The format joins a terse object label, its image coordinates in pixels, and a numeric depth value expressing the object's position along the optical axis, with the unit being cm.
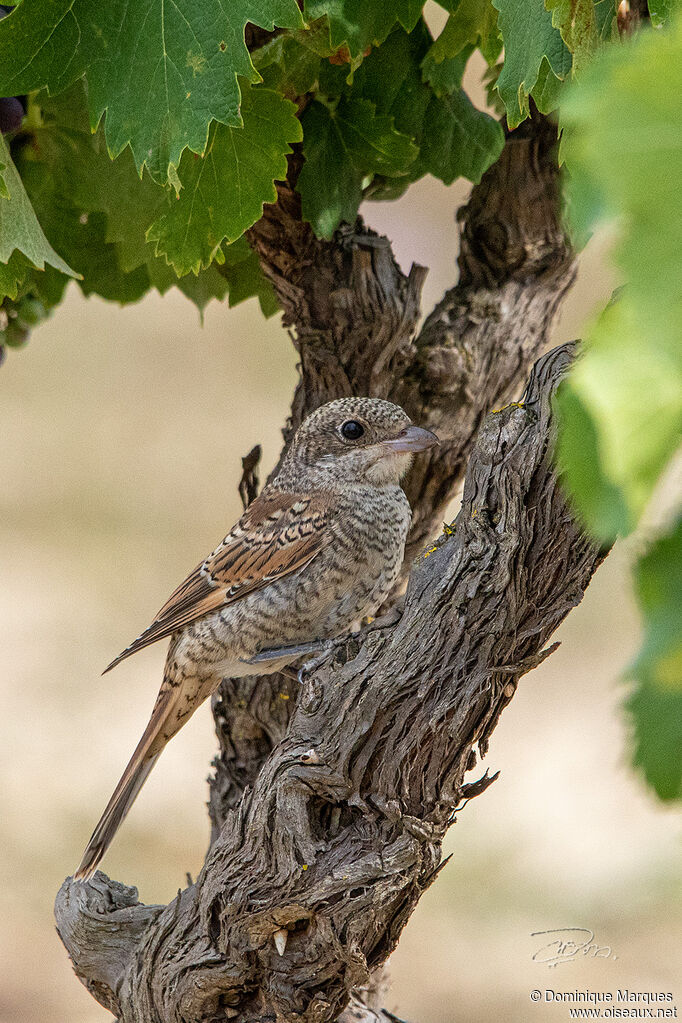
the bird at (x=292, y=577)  563
